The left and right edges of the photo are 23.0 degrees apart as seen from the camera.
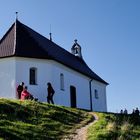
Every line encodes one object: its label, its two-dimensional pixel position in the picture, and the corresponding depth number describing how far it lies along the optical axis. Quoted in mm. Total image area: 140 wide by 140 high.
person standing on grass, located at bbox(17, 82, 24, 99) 25870
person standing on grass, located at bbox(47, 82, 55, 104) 26185
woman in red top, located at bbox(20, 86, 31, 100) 23995
